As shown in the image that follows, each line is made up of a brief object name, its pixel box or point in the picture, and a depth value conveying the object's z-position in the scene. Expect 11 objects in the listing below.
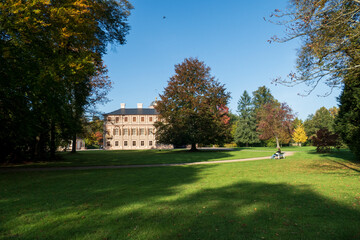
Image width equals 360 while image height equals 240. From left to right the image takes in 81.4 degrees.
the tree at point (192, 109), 33.00
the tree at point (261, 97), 71.22
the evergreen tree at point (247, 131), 59.10
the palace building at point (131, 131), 67.12
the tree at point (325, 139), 23.54
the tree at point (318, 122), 64.56
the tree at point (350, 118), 14.89
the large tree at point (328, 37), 7.41
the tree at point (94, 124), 33.40
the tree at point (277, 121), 46.22
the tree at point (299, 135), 59.06
